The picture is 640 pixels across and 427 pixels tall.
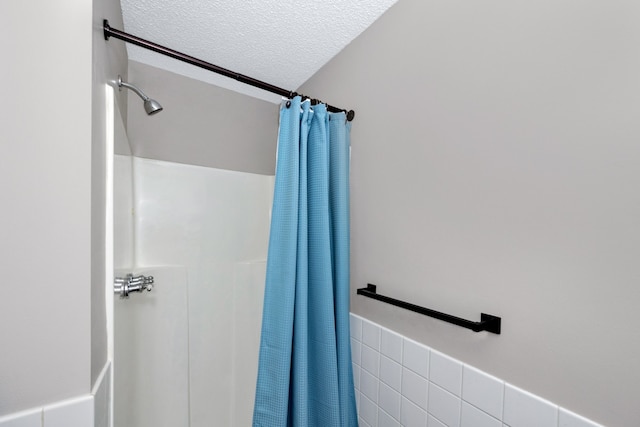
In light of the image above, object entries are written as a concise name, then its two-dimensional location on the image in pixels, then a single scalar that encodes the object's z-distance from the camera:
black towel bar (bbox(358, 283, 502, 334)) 0.73
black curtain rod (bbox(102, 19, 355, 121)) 0.80
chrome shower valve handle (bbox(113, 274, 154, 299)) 0.94
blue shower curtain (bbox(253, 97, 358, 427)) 1.00
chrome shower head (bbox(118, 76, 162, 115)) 1.01
